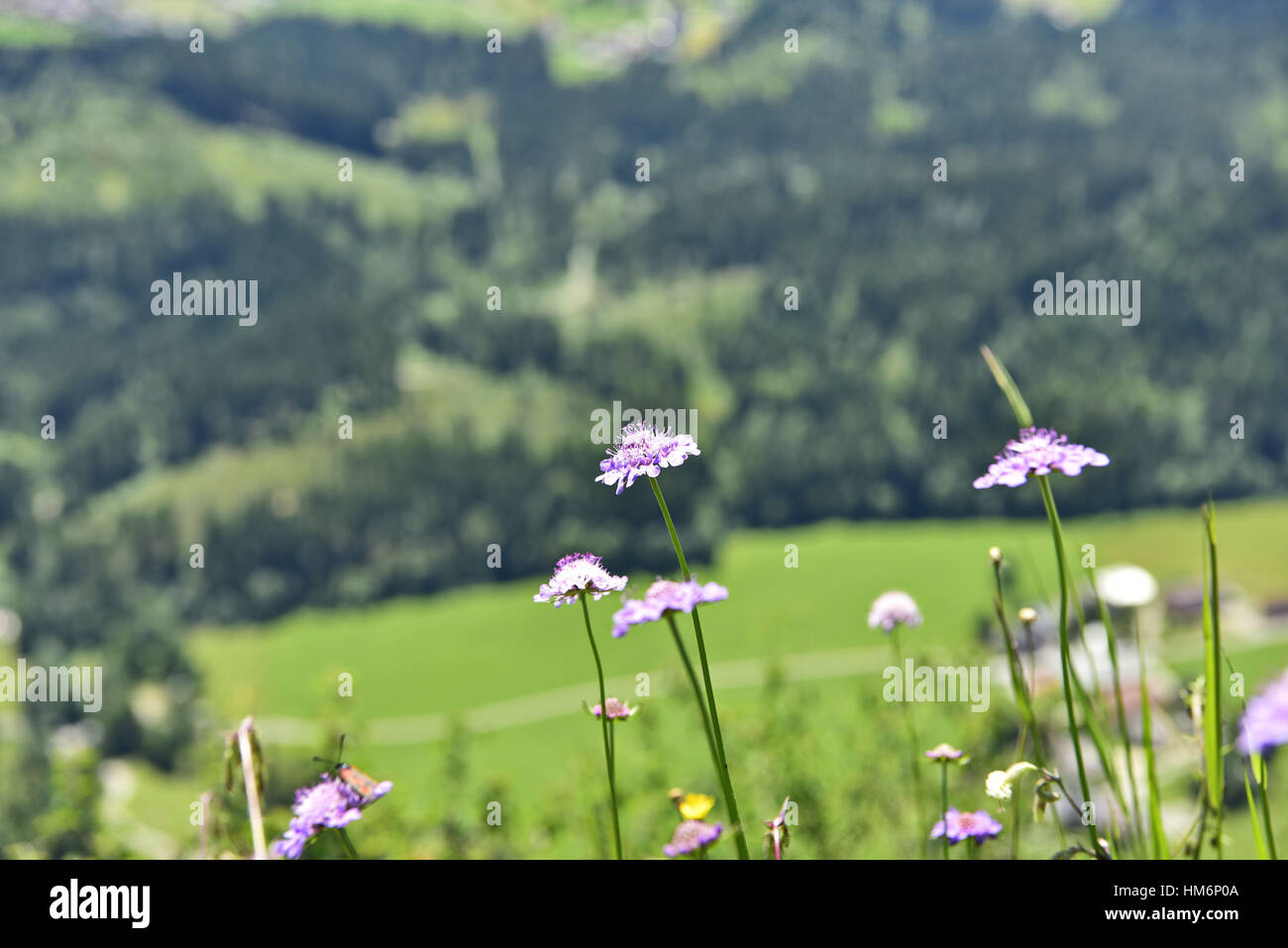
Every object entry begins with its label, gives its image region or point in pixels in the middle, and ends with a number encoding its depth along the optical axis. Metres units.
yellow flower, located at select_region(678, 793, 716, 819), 3.34
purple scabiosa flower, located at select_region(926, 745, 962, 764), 3.53
